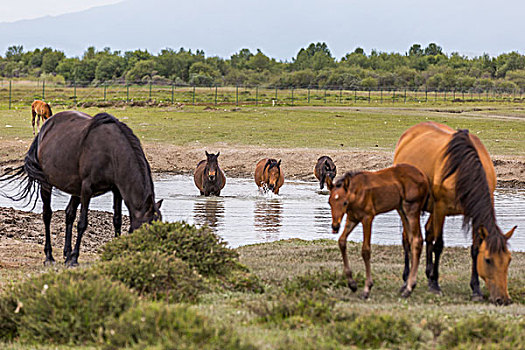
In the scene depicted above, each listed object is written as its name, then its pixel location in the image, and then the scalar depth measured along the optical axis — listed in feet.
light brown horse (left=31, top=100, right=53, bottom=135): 197.43
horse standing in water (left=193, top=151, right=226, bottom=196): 134.21
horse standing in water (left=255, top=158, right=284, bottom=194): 139.23
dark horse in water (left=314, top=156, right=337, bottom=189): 145.89
